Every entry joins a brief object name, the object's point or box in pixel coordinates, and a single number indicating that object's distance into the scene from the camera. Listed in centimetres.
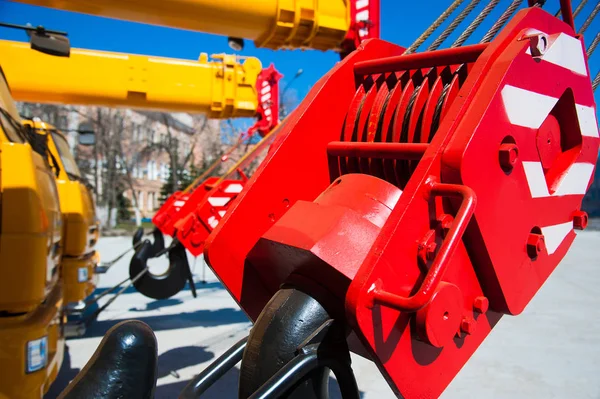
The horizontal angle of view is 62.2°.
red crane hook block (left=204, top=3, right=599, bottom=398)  132
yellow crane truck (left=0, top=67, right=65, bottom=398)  229
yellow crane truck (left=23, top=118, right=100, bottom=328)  460
